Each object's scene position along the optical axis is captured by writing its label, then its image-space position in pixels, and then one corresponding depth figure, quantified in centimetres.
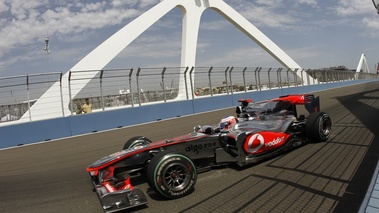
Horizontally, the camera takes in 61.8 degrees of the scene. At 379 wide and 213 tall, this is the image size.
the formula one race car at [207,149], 357
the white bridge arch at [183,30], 2211
